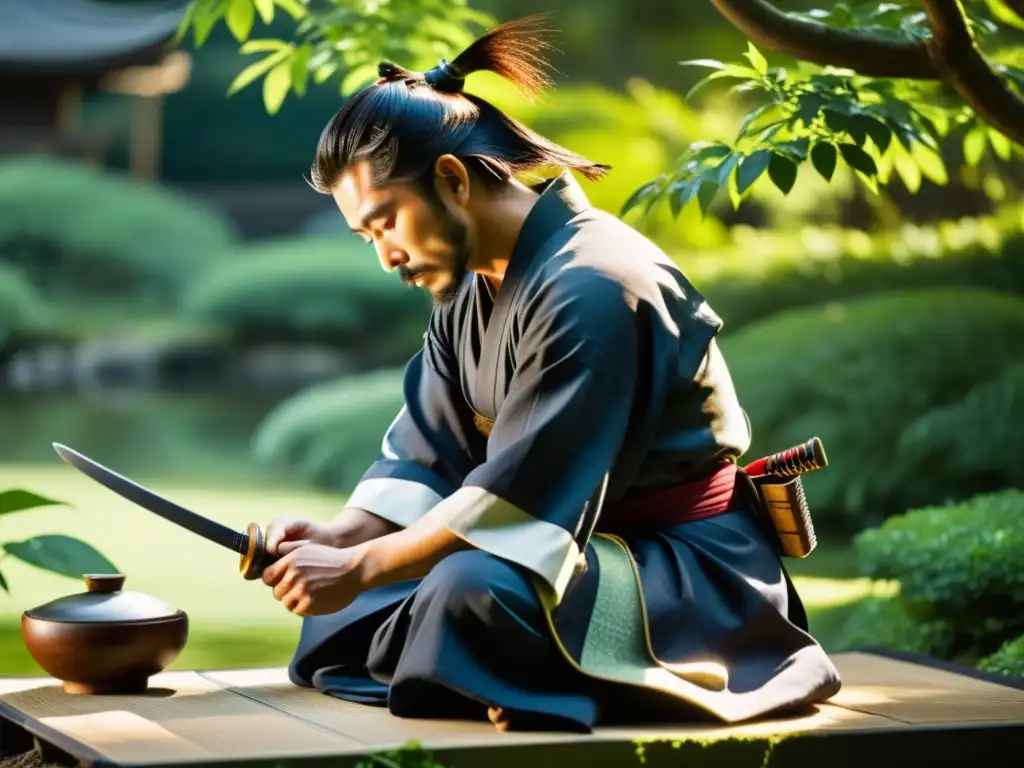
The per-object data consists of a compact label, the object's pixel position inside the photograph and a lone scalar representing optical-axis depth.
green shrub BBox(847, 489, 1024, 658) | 9.17
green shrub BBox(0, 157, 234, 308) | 37.50
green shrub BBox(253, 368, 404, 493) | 20.95
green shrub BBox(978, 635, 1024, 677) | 8.25
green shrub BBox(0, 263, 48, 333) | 33.94
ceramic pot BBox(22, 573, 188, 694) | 6.52
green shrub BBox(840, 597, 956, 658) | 9.59
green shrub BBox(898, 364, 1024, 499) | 13.27
